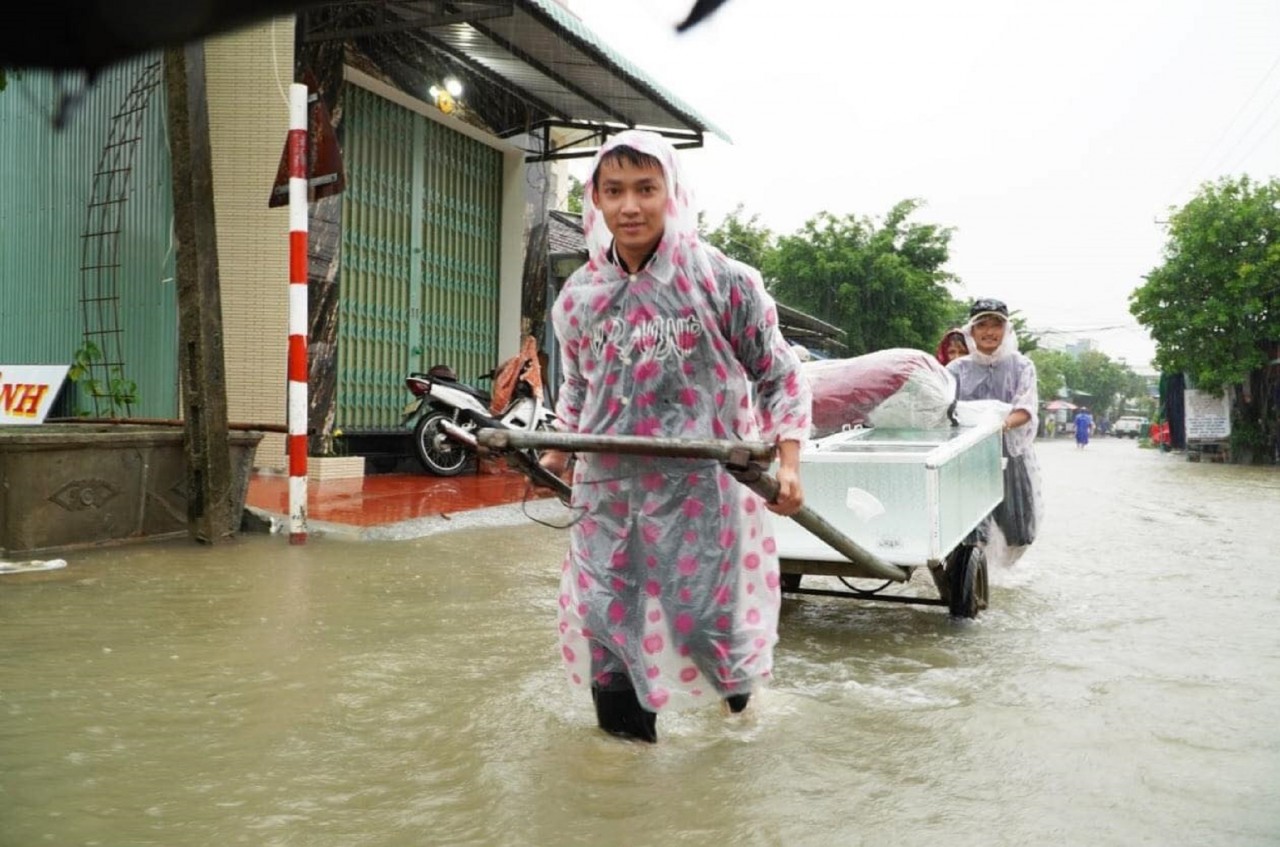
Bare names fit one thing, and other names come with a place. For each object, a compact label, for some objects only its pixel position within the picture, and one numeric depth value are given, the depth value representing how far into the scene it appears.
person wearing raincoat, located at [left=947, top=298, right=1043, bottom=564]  5.44
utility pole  5.50
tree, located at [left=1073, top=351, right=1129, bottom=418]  94.69
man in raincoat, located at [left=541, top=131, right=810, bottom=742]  2.51
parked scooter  8.79
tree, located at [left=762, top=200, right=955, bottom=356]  27.23
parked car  69.31
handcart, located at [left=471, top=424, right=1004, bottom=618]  3.65
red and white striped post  5.73
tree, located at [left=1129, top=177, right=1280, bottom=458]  21.14
